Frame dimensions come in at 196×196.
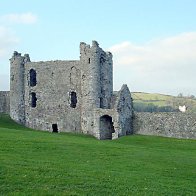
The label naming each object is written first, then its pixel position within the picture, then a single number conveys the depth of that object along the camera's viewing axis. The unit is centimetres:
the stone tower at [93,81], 4797
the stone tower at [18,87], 5388
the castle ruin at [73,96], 4703
